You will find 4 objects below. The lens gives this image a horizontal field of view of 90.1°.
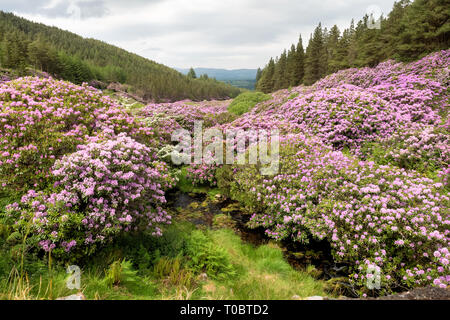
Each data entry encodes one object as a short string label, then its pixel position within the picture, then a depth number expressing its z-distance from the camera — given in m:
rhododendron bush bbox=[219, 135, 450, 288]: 4.97
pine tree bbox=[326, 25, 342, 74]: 41.44
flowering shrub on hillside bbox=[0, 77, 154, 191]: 5.73
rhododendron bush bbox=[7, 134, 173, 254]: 4.61
